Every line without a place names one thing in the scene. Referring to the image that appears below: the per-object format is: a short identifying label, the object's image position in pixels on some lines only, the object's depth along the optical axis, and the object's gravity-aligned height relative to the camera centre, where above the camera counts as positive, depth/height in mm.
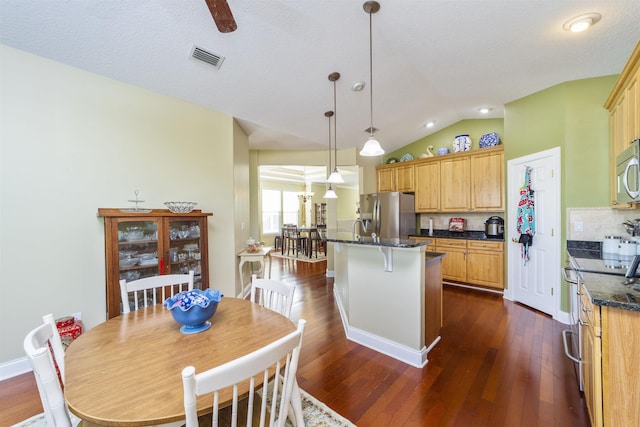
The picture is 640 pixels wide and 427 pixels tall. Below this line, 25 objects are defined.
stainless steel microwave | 1616 +264
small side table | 3584 -612
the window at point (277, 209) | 9633 +191
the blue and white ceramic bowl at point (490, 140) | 4293 +1249
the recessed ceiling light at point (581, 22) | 2033 +1586
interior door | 3068 -384
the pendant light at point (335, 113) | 2918 +1505
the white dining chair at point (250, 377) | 686 -494
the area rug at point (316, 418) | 1572 -1323
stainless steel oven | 1816 -1064
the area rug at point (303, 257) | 7109 -1322
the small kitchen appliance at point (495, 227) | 4238 -264
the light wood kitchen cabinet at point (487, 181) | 4145 +520
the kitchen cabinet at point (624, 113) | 1851 +841
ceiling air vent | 2277 +1493
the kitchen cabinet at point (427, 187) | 4883 +513
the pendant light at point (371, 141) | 2031 +680
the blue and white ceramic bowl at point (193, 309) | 1313 -504
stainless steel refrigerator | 4770 -30
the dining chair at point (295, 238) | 7758 -777
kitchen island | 2199 -816
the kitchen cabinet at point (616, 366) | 1146 -736
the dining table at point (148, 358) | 809 -625
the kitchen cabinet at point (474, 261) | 4023 -848
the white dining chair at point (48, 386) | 816 -572
